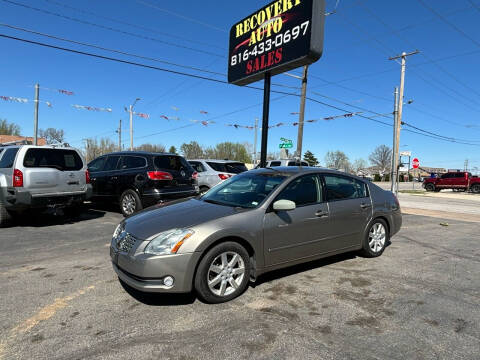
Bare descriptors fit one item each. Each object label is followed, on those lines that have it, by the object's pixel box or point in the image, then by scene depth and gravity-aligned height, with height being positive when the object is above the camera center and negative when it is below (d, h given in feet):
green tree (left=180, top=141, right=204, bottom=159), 272.92 +19.00
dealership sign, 27.09 +12.87
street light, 108.17 +13.81
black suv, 25.52 -0.87
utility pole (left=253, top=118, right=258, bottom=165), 126.11 +11.24
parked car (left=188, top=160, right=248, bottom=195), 34.99 +0.26
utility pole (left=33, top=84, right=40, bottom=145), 62.15 +9.89
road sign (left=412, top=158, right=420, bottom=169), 96.21 +5.79
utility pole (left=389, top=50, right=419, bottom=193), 68.60 +15.34
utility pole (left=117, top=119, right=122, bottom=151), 147.13 +16.39
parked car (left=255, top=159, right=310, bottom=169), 52.31 +2.30
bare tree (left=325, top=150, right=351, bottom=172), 313.42 +19.50
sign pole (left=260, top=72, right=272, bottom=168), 31.96 +6.66
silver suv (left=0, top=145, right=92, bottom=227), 21.25 -1.08
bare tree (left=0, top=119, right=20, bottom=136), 160.35 +17.38
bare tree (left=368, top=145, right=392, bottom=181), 288.51 +20.38
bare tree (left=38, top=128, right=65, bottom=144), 191.42 +19.26
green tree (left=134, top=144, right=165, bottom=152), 256.93 +18.95
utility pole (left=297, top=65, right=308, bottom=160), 54.03 +11.10
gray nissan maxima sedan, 10.27 -2.18
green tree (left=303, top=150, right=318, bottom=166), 254.31 +15.99
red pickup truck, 96.02 +0.48
